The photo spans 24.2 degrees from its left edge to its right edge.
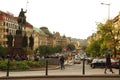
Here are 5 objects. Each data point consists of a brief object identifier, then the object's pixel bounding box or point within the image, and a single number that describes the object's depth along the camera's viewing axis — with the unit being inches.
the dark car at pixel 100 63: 1201.7
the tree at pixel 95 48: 3441.5
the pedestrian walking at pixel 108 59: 845.1
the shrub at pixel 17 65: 990.6
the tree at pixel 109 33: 2206.8
